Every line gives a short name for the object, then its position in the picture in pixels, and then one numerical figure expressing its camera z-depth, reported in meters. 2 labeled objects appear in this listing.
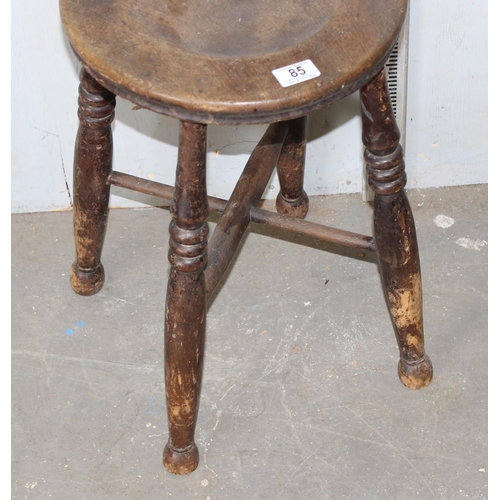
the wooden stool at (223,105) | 1.44
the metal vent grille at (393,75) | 1.82
